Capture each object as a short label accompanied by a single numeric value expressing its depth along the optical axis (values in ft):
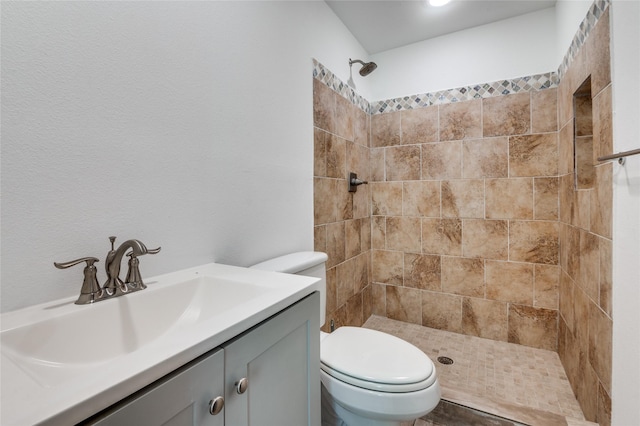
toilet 3.32
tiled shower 5.25
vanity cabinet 1.48
